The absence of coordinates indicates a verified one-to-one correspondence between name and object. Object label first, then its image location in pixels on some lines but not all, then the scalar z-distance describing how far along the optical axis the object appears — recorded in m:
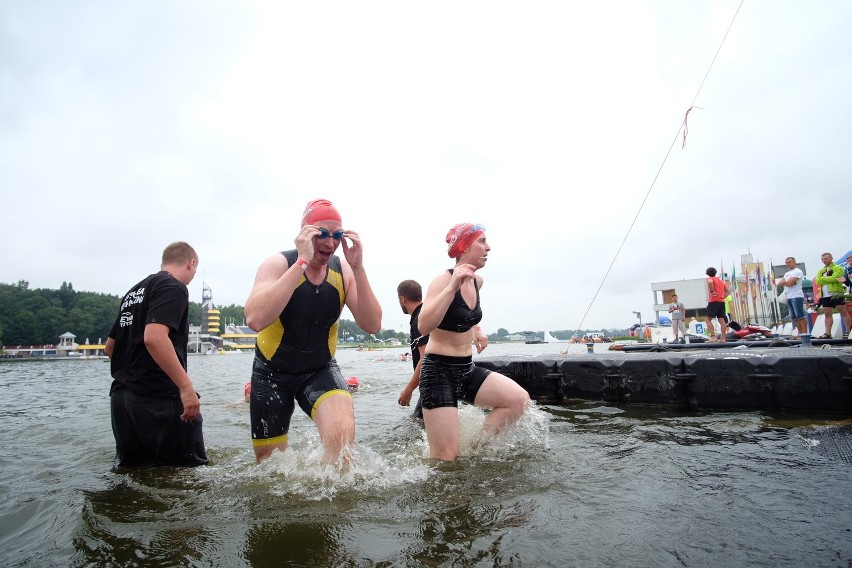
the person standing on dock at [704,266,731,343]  12.00
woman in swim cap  3.79
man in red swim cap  3.06
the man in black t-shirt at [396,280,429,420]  5.52
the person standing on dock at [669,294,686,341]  14.52
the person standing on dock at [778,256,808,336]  11.23
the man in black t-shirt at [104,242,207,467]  3.30
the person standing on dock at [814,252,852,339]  10.80
